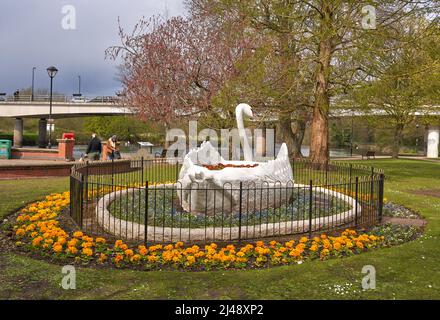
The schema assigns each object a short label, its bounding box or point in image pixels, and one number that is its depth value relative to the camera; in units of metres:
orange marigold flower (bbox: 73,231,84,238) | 7.43
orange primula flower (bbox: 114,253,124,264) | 6.49
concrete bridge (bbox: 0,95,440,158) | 51.97
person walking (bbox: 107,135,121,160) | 20.54
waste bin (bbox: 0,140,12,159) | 28.30
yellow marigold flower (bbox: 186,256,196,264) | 6.41
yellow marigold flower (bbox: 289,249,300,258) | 6.78
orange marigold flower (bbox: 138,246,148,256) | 6.78
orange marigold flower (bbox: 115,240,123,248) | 7.08
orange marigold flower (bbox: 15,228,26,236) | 7.88
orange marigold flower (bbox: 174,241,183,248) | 7.13
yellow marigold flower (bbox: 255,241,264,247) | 7.22
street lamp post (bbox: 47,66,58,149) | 29.33
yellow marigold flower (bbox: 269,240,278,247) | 7.32
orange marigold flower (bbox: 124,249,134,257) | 6.55
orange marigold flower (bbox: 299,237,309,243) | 7.50
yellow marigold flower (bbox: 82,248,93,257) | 6.55
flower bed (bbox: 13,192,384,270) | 6.59
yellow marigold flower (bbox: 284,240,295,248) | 7.29
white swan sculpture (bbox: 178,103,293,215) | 8.78
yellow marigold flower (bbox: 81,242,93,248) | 6.94
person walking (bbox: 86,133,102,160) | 21.48
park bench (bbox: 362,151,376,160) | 38.59
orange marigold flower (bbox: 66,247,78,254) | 6.71
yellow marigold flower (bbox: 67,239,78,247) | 6.94
